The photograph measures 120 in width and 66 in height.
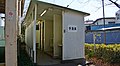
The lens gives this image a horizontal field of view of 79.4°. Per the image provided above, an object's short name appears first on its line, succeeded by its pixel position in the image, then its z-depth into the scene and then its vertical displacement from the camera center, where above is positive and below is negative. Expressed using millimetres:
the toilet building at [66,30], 3398 +181
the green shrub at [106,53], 3524 -1126
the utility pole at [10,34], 1737 -18
